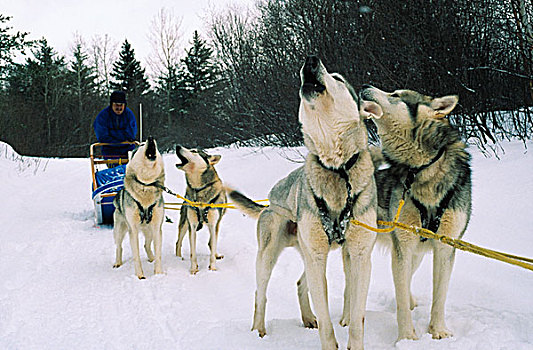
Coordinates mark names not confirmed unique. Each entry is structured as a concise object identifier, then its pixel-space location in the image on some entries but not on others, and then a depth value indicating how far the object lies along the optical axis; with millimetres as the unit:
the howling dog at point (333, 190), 2311
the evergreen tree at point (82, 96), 26656
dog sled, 6672
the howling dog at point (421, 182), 2629
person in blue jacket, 7250
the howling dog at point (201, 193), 5078
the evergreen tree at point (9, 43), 18422
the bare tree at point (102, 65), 36156
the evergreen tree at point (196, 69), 32656
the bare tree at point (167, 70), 30570
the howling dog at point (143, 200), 4824
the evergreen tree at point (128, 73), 35156
